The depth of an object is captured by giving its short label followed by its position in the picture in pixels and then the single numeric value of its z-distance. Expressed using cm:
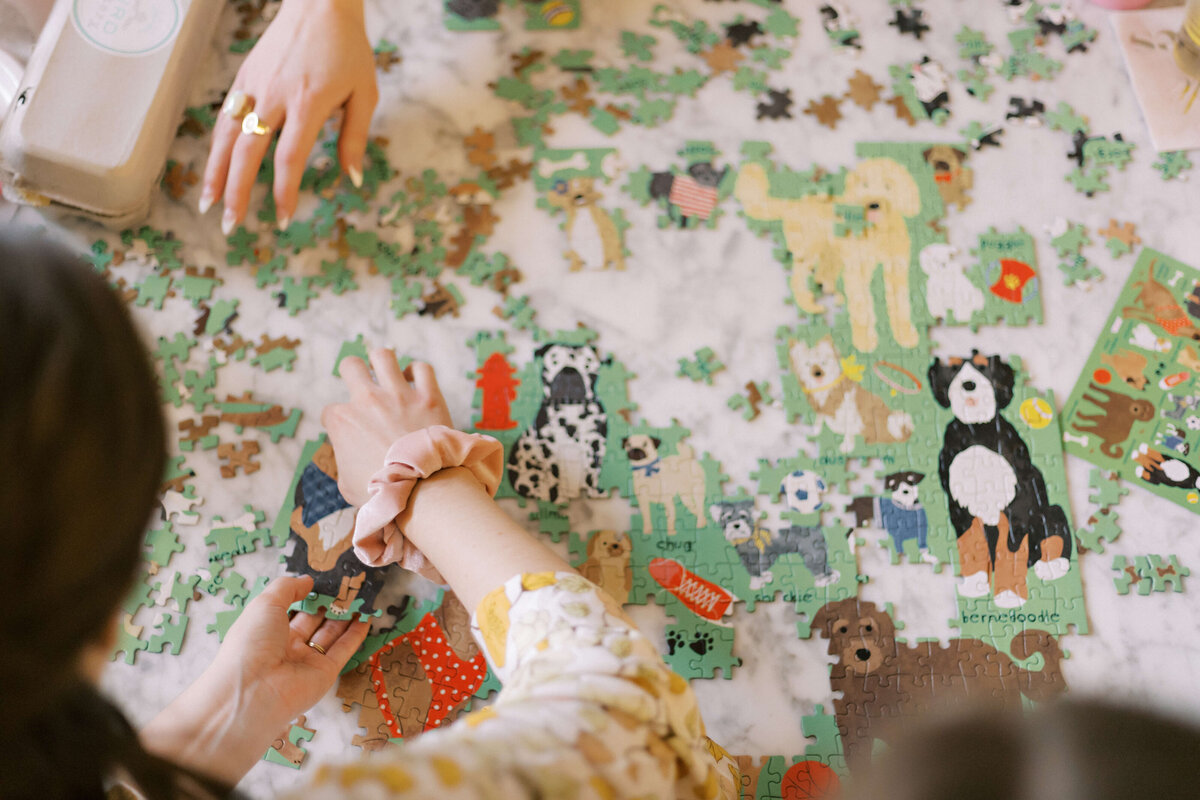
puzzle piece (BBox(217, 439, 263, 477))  110
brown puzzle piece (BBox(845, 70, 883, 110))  127
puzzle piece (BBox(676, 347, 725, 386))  115
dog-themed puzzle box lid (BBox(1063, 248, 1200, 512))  111
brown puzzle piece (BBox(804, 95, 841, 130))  126
